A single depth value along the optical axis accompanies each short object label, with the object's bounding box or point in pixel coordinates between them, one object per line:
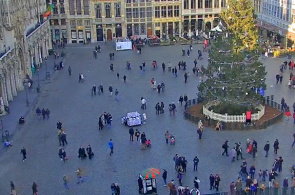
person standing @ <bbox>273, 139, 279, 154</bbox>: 34.65
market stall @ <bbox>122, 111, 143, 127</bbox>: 42.09
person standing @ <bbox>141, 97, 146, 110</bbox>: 46.52
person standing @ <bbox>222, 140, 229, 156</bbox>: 34.85
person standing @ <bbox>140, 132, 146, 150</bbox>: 36.97
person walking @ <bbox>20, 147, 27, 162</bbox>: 35.88
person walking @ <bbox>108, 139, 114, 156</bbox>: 36.22
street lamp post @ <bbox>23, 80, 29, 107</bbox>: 52.87
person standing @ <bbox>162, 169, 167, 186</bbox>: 31.09
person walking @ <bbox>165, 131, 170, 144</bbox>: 38.03
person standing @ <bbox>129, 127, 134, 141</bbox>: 38.56
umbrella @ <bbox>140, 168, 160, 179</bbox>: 29.61
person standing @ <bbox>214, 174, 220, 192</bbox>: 30.00
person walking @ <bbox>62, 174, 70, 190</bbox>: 31.34
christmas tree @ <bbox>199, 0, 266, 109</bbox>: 41.34
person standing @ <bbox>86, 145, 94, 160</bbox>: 35.70
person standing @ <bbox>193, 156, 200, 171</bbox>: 32.73
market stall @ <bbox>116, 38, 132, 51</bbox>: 76.97
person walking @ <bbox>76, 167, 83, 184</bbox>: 32.31
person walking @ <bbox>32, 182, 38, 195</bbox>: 30.11
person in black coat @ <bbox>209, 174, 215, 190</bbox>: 30.17
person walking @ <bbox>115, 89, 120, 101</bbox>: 50.12
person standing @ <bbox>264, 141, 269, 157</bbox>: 34.38
